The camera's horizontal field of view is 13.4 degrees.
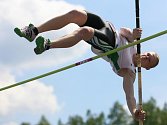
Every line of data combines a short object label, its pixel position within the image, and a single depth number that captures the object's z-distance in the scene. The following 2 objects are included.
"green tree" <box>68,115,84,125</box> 60.31
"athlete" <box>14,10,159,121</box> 9.13
